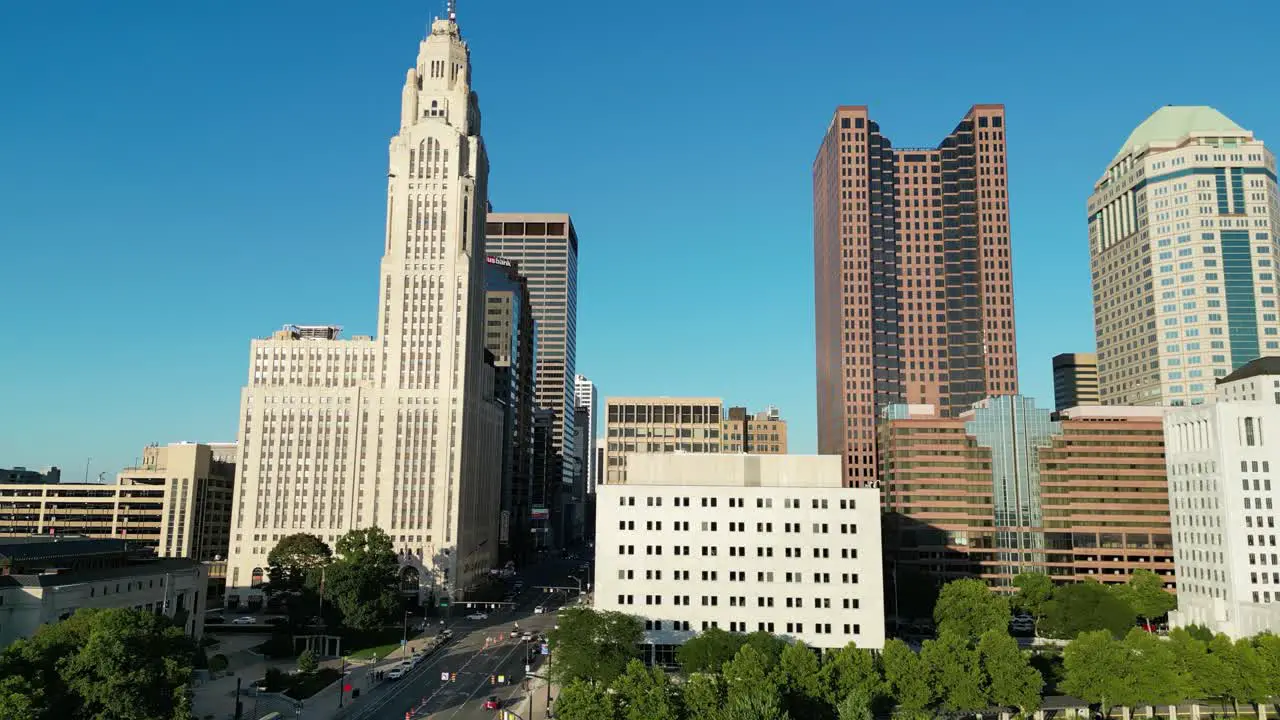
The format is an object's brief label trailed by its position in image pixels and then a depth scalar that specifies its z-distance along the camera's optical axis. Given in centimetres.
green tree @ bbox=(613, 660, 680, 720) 8444
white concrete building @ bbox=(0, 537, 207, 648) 9869
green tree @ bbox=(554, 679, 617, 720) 8312
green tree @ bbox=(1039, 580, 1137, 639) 14800
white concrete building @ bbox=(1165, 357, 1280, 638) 15338
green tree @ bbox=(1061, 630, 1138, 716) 10725
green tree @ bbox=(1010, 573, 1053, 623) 16300
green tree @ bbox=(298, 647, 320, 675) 11744
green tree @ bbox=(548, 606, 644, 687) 10538
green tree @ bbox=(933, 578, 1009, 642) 14088
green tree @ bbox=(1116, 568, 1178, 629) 16525
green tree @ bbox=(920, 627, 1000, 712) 10100
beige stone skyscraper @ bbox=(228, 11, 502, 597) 19700
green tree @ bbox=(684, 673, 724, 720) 8644
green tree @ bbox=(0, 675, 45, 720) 6856
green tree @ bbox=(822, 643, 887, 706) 9606
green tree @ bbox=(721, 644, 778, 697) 9006
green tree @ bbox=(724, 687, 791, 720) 8162
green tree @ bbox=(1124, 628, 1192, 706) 10700
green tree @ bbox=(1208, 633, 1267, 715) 11100
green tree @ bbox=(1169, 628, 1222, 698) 11219
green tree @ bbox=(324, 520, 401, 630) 14575
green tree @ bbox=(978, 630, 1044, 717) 10262
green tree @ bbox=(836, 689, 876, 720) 8475
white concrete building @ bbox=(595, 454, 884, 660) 12988
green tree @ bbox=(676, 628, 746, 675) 10585
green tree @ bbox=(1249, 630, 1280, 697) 11006
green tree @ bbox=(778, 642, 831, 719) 9444
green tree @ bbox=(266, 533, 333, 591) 16600
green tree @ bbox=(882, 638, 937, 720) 9912
